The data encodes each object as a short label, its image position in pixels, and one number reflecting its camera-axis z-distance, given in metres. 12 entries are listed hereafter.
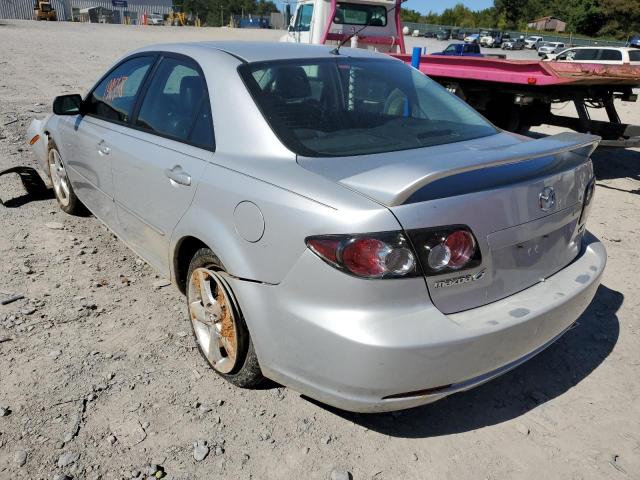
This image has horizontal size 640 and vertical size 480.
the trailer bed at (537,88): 6.53
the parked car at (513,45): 53.28
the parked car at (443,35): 58.56
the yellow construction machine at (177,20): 68.19
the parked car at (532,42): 54.38
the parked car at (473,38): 53.91
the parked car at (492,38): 55.09
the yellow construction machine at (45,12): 55.53
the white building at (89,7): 60.75
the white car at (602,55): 18.23
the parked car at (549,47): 42.56
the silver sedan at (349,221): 1.95
